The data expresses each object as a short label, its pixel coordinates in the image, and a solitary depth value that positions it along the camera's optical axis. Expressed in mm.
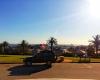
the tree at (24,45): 25092
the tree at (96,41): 25043
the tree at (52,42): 27448
